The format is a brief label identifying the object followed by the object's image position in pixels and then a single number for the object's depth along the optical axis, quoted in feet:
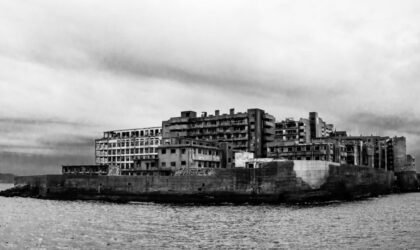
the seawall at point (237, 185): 265.75
